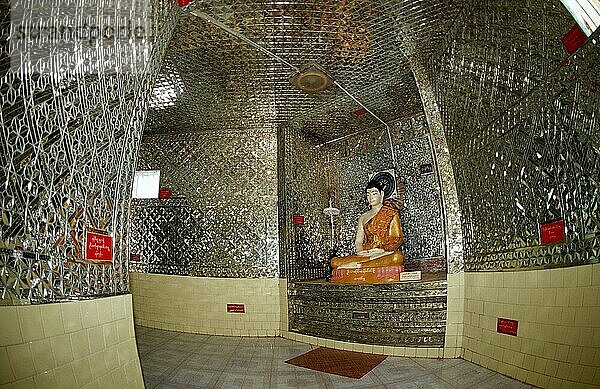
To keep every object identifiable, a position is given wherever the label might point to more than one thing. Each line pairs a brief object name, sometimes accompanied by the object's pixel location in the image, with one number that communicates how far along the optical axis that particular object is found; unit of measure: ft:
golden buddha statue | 15.12
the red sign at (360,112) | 17.33
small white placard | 13.64
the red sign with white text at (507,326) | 10.13
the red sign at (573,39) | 7.61
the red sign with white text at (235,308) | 17.35
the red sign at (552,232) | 8.70
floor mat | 11.69
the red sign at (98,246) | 7.01
